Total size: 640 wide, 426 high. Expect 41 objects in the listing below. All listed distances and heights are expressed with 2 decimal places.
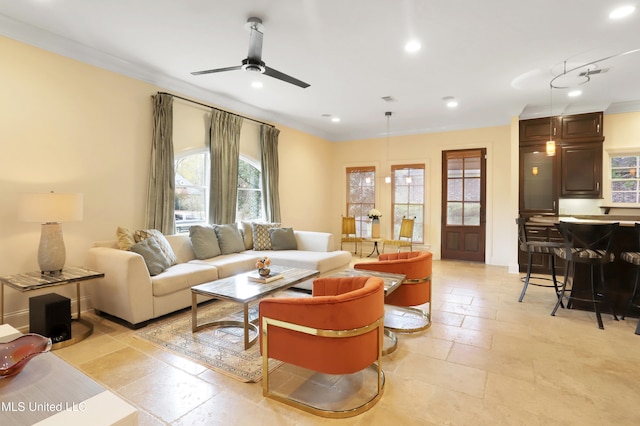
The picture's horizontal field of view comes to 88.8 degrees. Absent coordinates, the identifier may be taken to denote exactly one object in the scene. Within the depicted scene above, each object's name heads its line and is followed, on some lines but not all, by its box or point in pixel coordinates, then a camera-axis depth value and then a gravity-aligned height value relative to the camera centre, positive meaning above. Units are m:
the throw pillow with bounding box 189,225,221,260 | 4.42 -0.45
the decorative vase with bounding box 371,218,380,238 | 7.64 -0.46
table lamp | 2.92 -0.07
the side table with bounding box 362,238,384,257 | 7.23 -0.72
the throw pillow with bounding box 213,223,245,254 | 4.78 -0.44
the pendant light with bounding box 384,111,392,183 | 6.06 +1.79
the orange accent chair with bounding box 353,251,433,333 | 3.21 -0.71
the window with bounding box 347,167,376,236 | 7.88 +0.37
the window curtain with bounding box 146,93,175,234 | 4.29 +0.50
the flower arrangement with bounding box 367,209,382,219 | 7.43 -0.10
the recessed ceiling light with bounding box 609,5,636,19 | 2.76 +1.71
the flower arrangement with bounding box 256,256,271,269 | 3.41 -0.56
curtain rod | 4.53 +1.60
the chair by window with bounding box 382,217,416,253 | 7.12 -0.53
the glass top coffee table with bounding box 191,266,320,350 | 2.84 -0.75
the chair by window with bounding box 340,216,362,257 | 7.78 -0.48
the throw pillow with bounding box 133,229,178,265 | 3.84 -0.36
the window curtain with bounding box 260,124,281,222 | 6.05 +0.72
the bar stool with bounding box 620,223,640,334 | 3.23 -0.64
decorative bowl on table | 1.37 -0.65
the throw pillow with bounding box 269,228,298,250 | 5.34 -0.49
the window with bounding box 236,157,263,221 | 5.86 +0.32
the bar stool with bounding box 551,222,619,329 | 3.36 -0.41
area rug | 2.52 -1.20
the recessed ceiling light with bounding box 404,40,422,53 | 3.36 +1.73
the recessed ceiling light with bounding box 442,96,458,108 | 5.18 +1.78
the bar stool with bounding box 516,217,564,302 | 4.02 -0.46
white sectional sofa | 3.18 -0.75
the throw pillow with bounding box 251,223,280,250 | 5.26 -0.44
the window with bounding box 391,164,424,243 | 7.29 +0.33
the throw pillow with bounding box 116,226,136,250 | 3.57 -0.33
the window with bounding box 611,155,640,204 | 5.45 +0.53
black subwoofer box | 2.81 -0.95
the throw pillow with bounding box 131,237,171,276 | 3.53 -0.50
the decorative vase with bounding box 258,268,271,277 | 3.38 -0.65
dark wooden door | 6.68 +0.11
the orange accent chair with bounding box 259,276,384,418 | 1.92 -0.77
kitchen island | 3.58 -0.70
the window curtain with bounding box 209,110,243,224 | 5.08 +0.70
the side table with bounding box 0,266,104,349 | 2.78 -0.64
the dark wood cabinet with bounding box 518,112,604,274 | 5.48 +0.80
